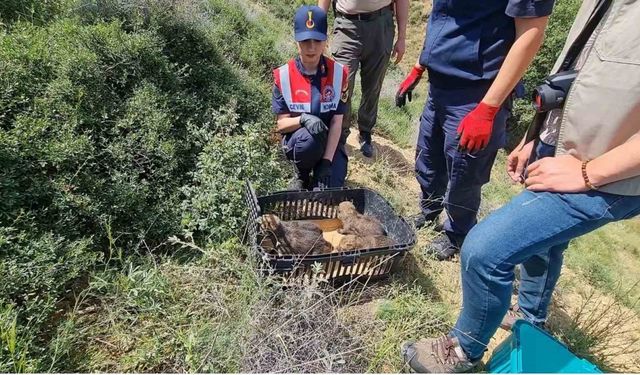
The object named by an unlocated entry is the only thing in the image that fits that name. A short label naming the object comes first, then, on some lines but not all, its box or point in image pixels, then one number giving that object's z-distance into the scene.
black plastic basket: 2.41
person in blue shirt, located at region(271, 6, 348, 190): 3.13
